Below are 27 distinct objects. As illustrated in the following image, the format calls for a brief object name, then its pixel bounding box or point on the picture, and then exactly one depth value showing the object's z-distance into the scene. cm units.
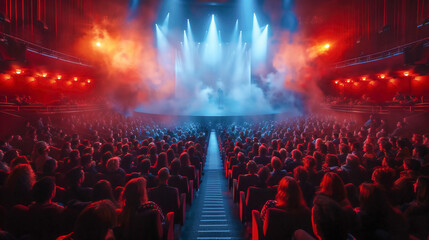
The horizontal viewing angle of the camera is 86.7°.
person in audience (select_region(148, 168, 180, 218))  355
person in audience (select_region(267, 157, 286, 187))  414
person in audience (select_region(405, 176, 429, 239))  246
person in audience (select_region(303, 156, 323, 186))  410
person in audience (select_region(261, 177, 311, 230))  246
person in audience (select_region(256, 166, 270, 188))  402
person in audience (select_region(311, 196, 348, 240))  174
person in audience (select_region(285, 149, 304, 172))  495
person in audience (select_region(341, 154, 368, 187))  410
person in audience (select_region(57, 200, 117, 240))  175
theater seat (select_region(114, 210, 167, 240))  222
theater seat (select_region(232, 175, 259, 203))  436
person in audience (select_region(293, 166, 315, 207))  346
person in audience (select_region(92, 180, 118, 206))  282
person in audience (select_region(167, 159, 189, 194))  444
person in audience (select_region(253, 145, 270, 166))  592
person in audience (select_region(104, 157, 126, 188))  409
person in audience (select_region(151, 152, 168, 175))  493
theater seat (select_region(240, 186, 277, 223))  372
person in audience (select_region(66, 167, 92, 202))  318
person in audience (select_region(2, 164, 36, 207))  294
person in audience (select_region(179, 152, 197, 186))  537
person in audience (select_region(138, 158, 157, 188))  411
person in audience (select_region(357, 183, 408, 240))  224
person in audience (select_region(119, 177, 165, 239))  225
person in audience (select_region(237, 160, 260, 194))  438
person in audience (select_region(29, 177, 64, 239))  247
